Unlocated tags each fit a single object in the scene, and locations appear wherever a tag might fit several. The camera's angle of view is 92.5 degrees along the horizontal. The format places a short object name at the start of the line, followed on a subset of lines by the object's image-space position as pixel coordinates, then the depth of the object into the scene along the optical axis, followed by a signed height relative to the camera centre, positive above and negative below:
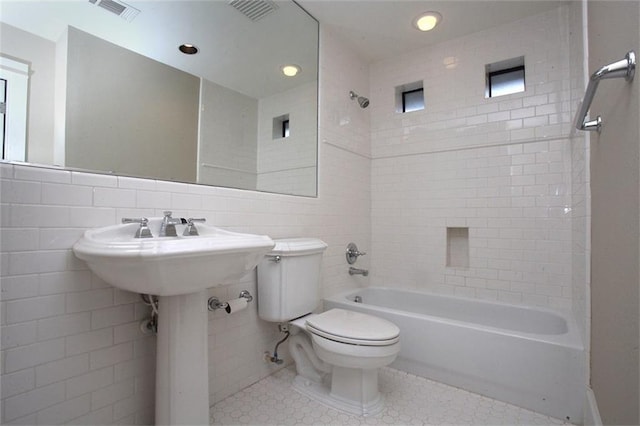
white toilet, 1.43 -0.57
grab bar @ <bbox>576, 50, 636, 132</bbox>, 0.75 +0.39
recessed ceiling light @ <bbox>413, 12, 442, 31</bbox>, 2.17 +1.44
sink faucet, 1.25 -0.04
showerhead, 2.57 +1.01
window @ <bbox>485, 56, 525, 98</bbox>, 2.31 +1.11
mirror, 1.18 +0.66
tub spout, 2.48 -0.43
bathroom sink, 0.89 -0.13
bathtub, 1.45 -0.72
